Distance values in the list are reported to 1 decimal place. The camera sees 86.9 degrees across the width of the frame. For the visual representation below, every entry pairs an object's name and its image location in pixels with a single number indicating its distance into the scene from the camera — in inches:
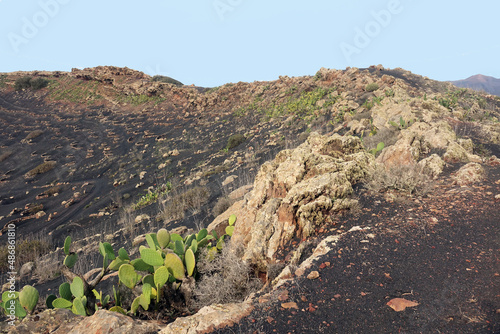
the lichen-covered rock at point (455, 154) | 256.2
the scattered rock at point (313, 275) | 137.8
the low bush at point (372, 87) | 752.3
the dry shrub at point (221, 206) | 379.5
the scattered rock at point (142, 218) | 452.0
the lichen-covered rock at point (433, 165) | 237.3
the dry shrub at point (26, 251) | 379.2
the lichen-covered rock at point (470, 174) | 214.7
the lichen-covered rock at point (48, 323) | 123.8
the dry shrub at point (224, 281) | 163.5
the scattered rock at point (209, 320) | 116.5
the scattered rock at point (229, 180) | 517.7
